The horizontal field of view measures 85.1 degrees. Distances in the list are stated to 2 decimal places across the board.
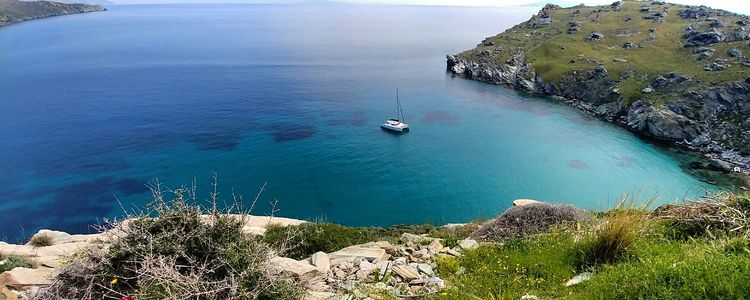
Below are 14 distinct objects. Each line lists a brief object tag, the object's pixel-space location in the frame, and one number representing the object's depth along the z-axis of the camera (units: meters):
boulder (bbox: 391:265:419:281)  10.77
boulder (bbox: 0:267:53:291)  10.78
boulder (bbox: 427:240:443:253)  13.85
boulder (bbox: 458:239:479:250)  13.63
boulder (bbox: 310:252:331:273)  12.00
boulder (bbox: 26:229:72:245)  25.57
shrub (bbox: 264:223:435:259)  20.95
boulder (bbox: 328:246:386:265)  13.08
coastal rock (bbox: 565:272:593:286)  9.37
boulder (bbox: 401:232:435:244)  15.73
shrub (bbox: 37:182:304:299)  7.69
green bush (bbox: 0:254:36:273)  15.50
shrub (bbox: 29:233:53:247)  25.14
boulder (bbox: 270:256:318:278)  9.69
